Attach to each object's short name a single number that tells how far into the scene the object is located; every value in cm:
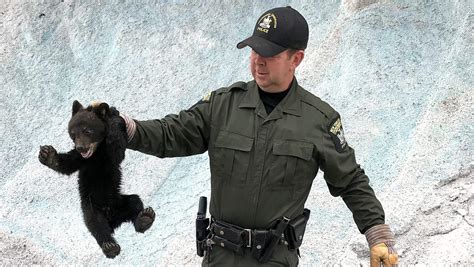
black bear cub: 310
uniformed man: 323
